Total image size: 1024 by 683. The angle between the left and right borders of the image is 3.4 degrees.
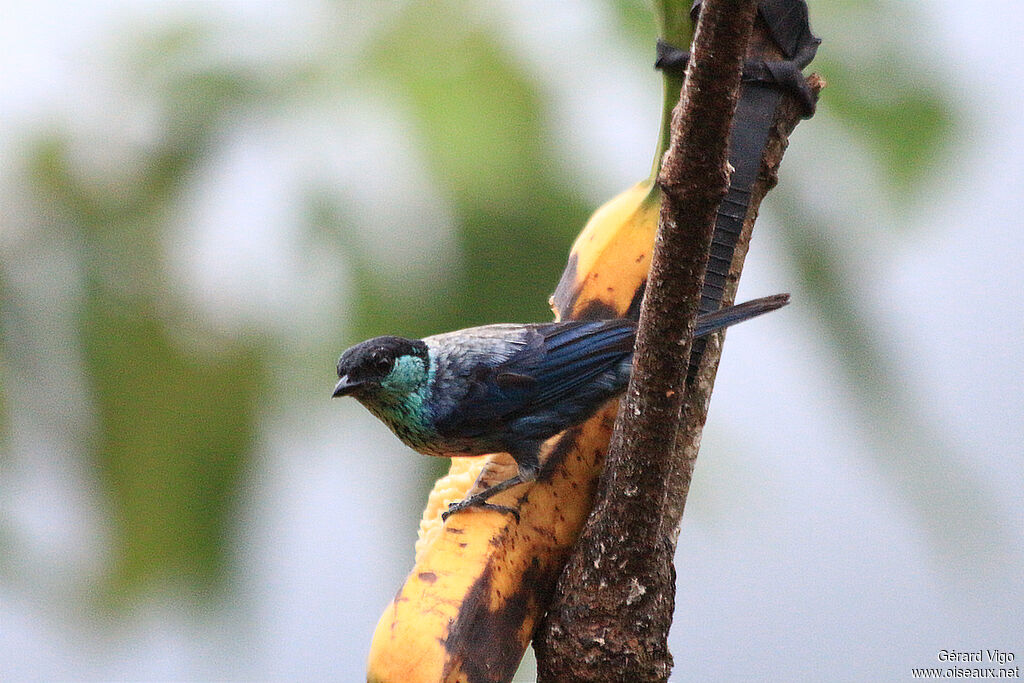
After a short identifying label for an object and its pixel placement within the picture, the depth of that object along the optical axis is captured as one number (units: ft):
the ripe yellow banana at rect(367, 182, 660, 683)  14.59
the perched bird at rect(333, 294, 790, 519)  14.79
